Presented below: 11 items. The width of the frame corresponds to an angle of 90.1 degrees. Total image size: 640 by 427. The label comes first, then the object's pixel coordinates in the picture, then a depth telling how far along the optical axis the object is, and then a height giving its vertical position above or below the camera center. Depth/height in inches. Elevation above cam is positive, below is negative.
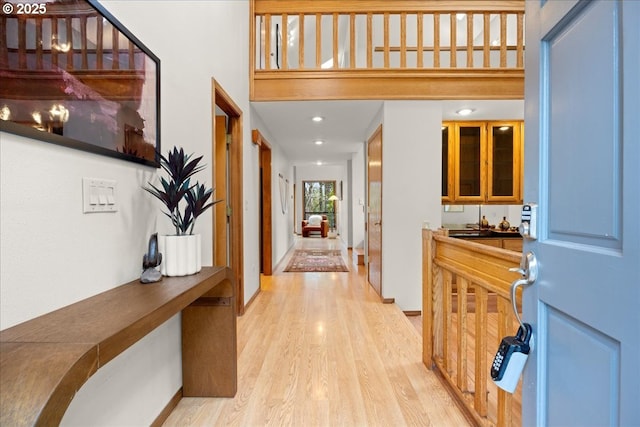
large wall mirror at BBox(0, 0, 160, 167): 33.9 +16.9
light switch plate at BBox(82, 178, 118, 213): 44.5 +1.9
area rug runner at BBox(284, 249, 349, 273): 220.7 -42.3
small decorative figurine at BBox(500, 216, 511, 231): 165.6 -9.2
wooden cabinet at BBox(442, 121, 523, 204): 159.3 +22.9
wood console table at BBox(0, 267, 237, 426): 22.8 -12.6
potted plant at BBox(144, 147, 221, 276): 57.8 -2.3
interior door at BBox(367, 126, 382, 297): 148.9 -2.4
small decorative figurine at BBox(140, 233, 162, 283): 53.9 -9.4
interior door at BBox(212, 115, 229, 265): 124.6 +8.4
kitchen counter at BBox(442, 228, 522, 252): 144.1 -14.1
